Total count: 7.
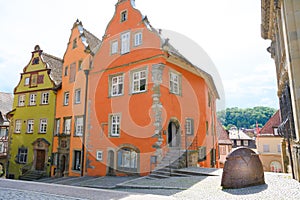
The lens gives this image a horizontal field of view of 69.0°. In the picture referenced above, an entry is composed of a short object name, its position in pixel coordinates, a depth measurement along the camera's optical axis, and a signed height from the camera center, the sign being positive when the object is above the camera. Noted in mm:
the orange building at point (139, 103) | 14109 +2458
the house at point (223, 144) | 35500 -1075
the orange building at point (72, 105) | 19031 +3000
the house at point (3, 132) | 29156 +850
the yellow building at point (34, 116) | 21894 +2378
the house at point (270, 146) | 30986 -1265
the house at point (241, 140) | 53656 -670
